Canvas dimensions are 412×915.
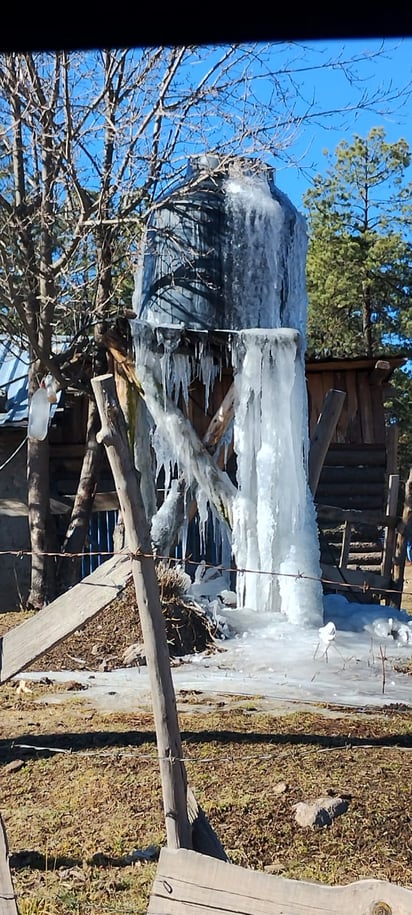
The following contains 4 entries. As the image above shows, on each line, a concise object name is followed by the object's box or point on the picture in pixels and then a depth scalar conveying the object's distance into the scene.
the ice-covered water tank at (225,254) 11.52
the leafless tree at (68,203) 12.41
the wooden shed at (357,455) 15.17
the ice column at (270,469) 10.55
